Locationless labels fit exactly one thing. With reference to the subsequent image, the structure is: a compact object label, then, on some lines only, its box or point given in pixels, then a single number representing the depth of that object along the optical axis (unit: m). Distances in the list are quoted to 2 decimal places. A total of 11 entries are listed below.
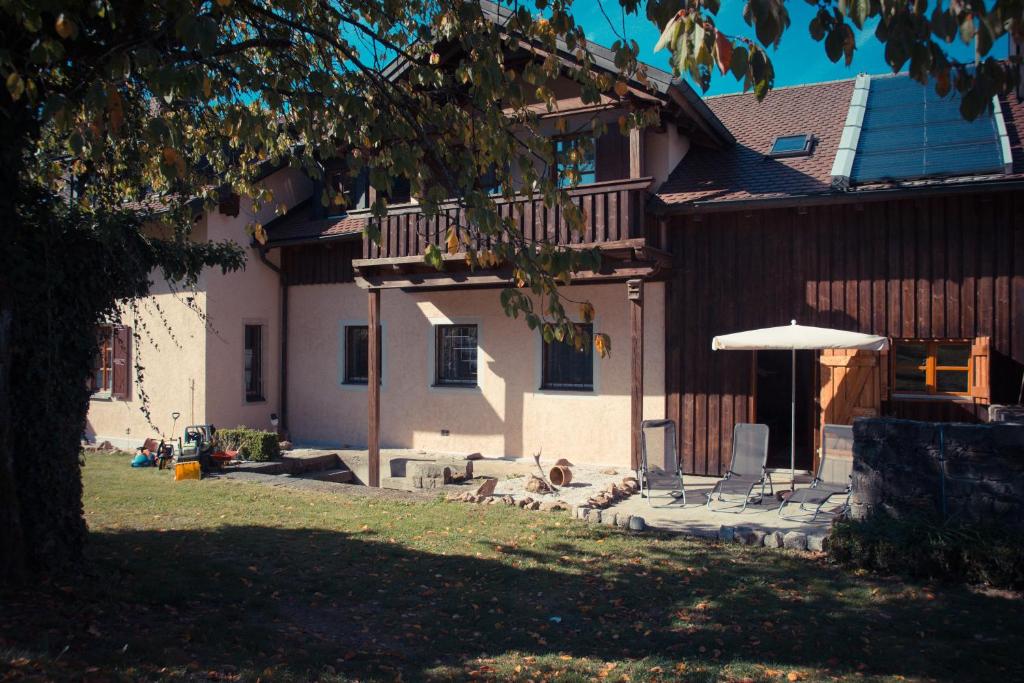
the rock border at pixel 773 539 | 6.92
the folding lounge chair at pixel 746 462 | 8.79
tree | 4.63
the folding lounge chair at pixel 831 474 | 7.93
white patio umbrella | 8.85
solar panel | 9.98
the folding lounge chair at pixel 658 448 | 9.55
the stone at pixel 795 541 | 6.98
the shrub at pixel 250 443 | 13.03
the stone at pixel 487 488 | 9.59
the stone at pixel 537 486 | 9.96
